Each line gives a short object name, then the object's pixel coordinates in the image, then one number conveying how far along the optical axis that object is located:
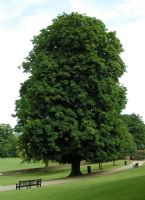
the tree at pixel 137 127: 109.06
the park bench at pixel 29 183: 33.88
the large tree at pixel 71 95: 43.88
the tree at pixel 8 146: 149.00
